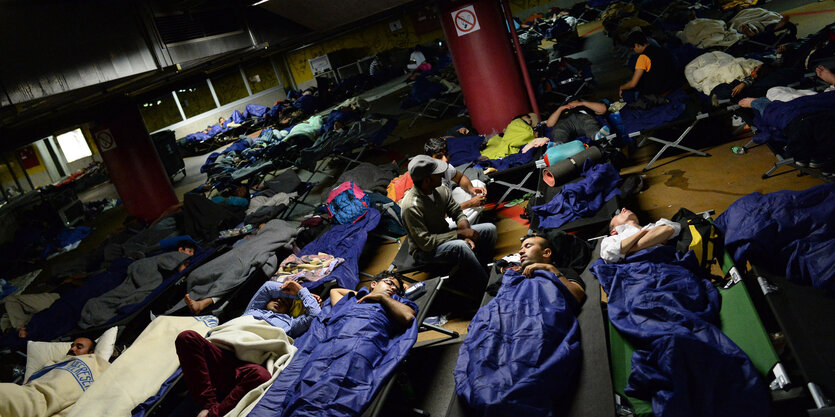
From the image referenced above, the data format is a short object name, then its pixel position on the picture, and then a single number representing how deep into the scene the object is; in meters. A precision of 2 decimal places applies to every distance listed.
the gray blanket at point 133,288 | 5.36
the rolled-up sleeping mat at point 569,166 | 4.94
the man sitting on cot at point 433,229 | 4.04
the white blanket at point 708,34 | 7.78
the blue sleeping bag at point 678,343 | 2.03
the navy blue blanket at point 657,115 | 5.39
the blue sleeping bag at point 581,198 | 4.32
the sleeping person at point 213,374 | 3.25
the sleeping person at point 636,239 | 3.05
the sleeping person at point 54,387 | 3.71
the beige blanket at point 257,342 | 3.39
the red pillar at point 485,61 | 7.07
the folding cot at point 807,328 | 1.95
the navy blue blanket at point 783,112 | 4.02
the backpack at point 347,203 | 6.00
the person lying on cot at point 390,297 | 3.39
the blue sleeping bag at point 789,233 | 2.52
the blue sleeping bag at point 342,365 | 2.78
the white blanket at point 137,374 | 3.63
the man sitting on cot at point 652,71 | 5.81
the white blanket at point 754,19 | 7.49
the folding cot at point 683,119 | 5.17
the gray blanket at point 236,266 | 5.12
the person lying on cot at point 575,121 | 5.73
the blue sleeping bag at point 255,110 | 19.08
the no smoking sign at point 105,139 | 9.68
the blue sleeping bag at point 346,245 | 4.88
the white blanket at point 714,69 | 5.54
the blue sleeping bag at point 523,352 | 2.32
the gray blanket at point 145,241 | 7.12
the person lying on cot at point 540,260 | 3.05
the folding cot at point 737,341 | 2.17
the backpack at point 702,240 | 3.03
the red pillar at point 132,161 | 9.63
